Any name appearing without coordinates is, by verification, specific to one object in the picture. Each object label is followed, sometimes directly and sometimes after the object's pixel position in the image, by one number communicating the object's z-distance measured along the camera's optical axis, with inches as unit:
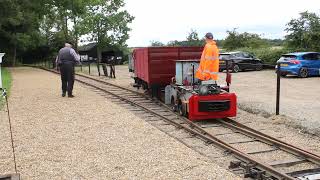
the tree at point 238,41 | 1955.2
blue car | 1003.9
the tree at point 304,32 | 1211.9
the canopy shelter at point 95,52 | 2471.9
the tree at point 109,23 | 2346.5
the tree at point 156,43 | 2262.6
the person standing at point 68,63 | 677.3
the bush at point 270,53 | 1283.2
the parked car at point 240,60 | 1244.8
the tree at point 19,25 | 1434.5
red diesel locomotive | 465.1
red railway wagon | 601.6
